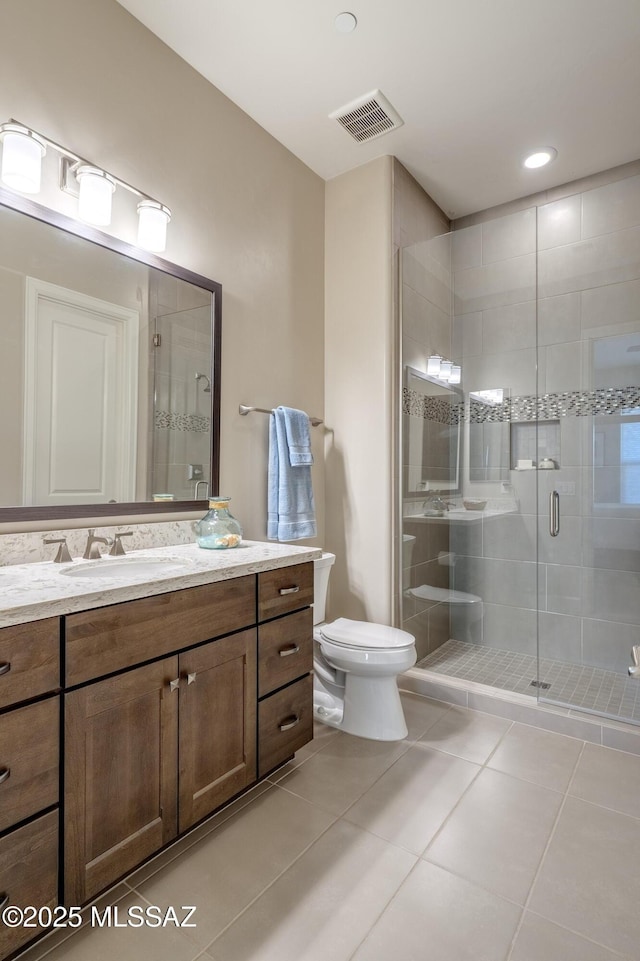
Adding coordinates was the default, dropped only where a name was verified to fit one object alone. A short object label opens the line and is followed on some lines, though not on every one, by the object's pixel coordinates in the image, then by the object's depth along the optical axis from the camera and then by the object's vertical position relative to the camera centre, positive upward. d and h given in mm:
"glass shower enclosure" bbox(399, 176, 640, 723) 2572 +238
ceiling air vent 2249 +1737
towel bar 2281 +365
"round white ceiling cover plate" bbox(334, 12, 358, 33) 1839 +1727
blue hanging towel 2346 +64
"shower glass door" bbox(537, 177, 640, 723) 2525 +286
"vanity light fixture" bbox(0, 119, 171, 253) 1427 +972
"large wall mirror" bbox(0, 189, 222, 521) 1505 +396
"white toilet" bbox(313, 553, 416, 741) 2057 -792
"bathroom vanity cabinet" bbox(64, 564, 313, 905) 1144 -603
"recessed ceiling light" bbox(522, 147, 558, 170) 2576 +1741
